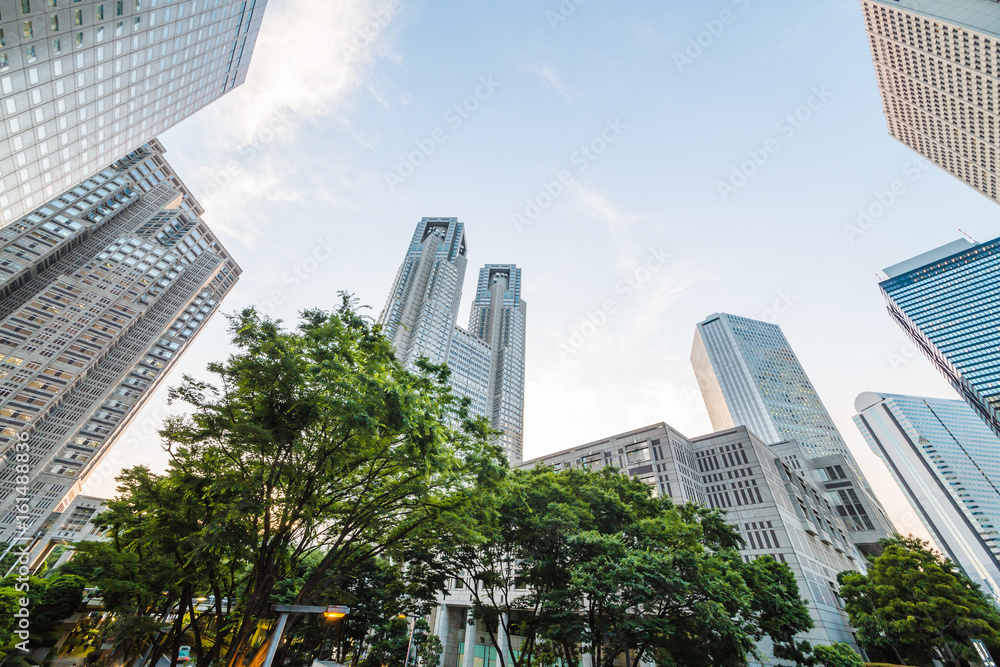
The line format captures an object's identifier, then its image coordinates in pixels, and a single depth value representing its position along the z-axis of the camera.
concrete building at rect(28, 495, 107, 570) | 65.56
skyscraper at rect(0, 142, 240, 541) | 56.97
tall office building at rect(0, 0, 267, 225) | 27.84
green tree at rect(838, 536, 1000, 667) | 24.89
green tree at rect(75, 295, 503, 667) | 10.29
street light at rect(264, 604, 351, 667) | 9.57
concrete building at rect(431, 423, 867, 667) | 40.44
